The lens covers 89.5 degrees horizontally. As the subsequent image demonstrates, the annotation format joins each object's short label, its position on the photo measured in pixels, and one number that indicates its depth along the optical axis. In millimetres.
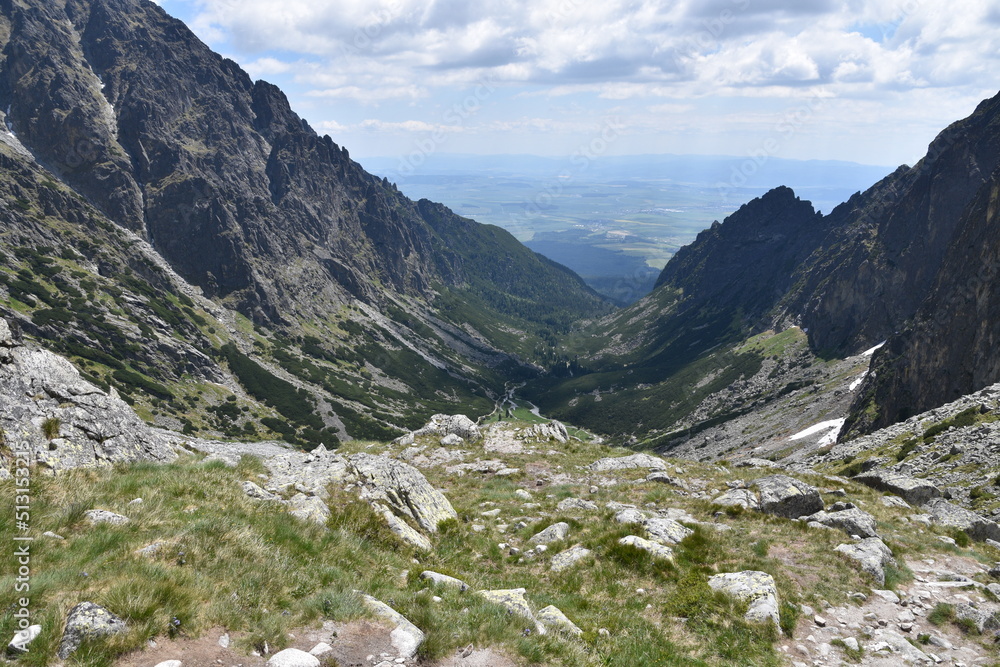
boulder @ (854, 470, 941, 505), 30750
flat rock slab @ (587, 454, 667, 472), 35281
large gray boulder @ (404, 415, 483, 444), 46156
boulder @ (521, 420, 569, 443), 47438
